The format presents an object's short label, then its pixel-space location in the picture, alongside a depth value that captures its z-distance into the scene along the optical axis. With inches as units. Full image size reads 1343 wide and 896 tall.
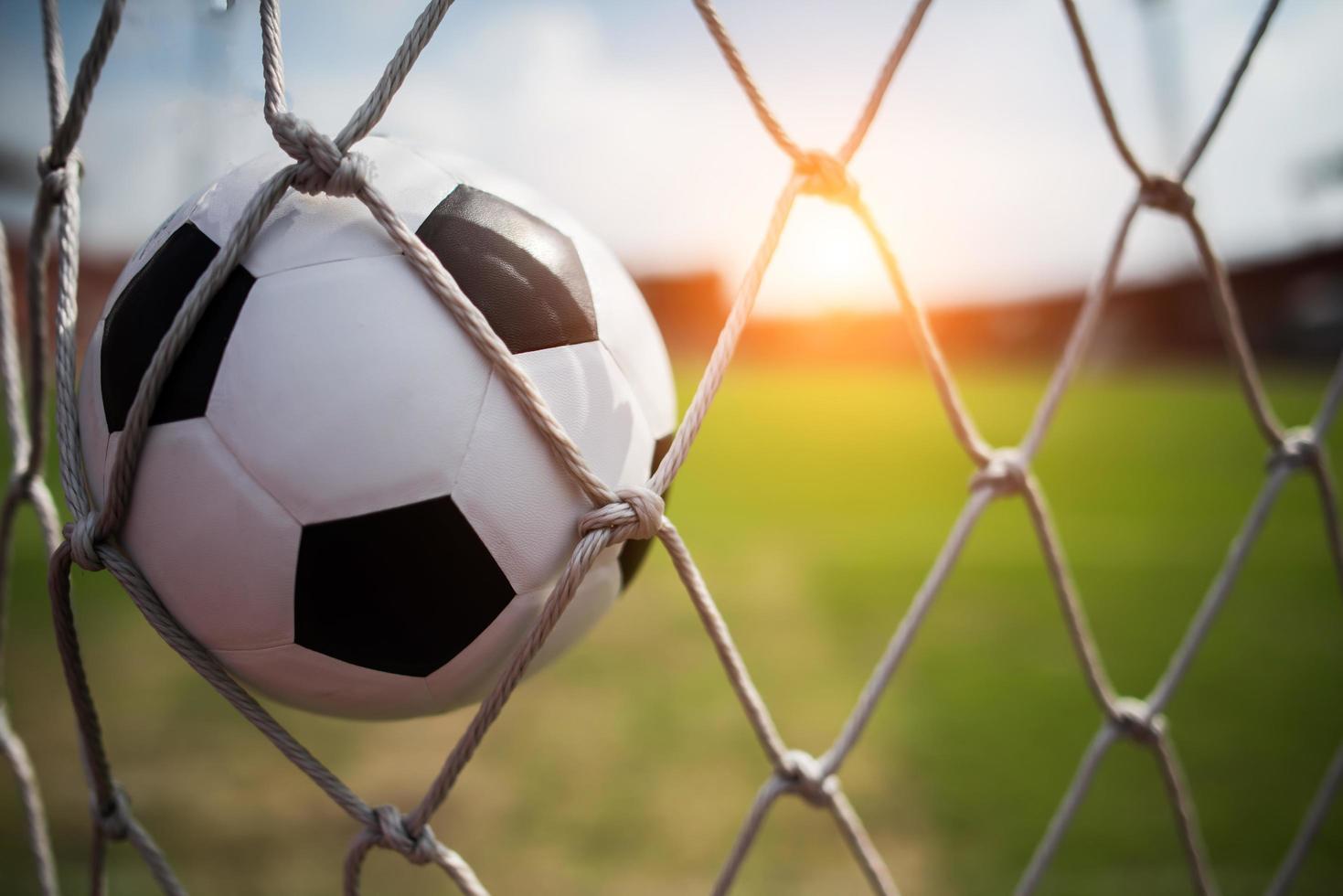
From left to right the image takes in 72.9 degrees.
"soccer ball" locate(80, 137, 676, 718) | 19.5
